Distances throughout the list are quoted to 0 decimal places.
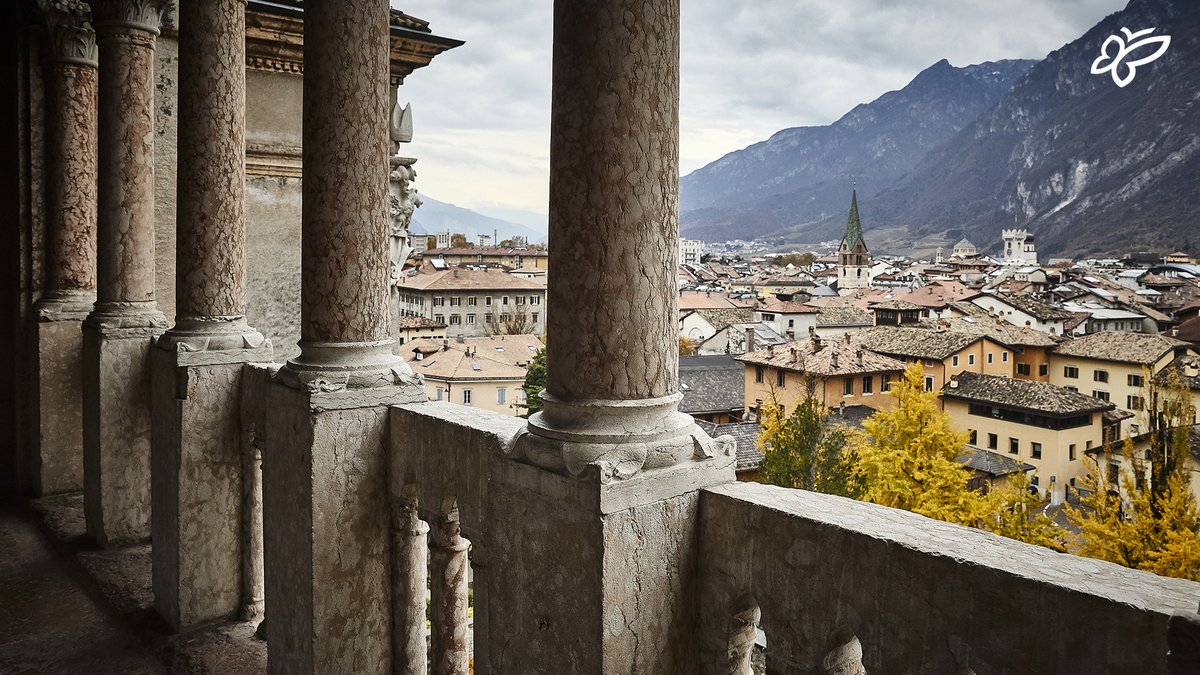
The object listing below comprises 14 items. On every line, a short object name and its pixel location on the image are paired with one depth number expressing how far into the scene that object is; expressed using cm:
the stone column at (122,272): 746
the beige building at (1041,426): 3916
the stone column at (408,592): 517
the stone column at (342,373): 488
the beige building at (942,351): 4822
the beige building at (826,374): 4369
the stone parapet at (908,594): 231
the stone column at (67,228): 891
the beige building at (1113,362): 4738
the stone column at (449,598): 466
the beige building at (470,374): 4447
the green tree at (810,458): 2664
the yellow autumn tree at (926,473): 2678
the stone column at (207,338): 630
